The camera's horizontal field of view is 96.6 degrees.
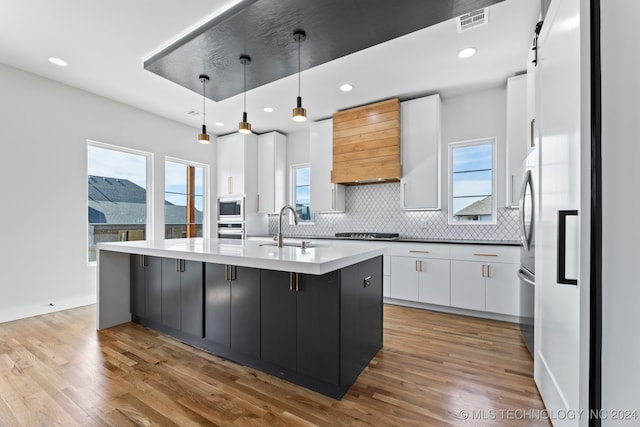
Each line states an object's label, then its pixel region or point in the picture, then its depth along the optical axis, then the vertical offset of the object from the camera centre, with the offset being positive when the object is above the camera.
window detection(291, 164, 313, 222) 5.46 +0.41
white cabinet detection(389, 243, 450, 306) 3.54 -0.79
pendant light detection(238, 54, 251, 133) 2.74 +0.93
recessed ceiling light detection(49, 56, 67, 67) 3.10 +1.65
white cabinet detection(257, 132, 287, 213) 5.55 +0.77
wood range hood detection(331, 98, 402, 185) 3.96 +0.99
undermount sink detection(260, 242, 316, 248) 2.80 -0.35
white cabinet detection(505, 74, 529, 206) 3.20 +0.90
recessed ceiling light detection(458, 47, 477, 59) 2.87 +1.64
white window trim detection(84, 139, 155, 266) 4.44 +0.38
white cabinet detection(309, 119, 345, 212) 4.66 +0.65
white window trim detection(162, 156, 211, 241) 5.65 +0.21
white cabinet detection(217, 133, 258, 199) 5.45 +0.89
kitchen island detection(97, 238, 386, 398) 1.85 -0.72
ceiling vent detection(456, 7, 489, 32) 2.34 +1.62
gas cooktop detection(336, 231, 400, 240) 4.34 -0.38
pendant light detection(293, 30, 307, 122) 2.37 +0.91
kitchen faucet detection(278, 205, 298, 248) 2.57 -0.23
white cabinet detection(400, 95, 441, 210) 3.81 +0.80
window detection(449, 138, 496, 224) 3.81 +0.41
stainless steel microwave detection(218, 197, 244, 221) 5.47 +0.07
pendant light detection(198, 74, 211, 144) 3.11 +0.91
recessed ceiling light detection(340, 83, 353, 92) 3.67 +1.63
